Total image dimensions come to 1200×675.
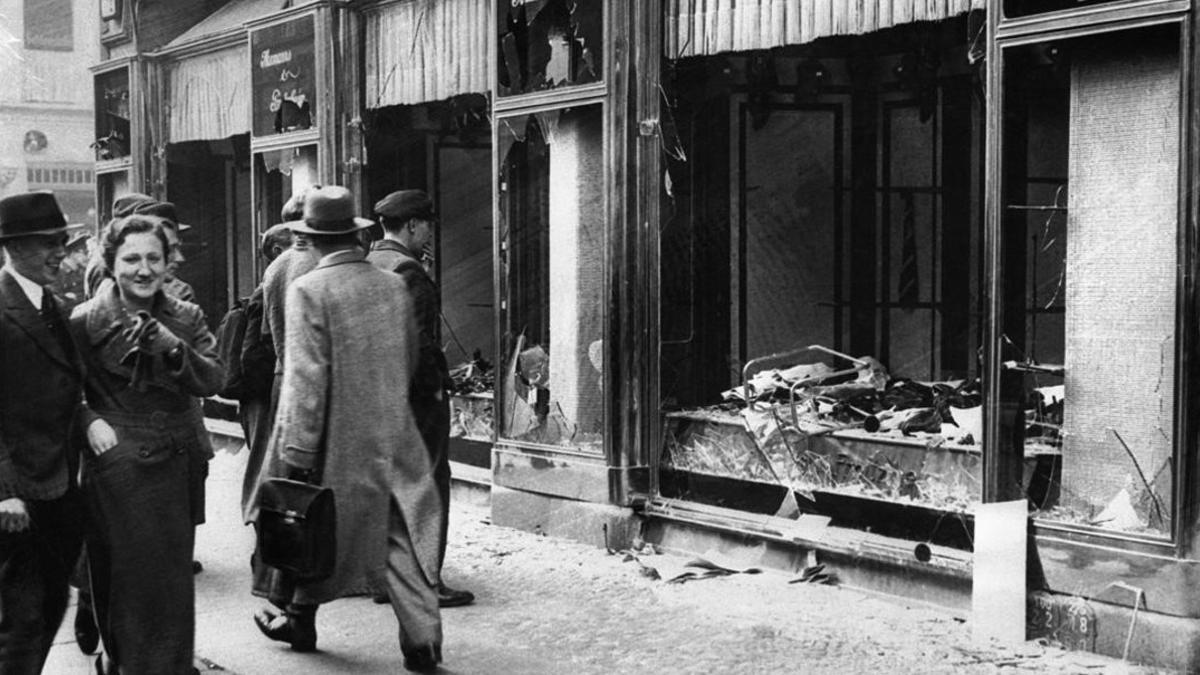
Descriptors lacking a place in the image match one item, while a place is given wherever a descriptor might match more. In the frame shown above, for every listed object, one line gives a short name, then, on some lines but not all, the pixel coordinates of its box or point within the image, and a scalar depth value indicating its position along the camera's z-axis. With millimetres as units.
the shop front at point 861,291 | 6000
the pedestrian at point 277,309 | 6512
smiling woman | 4930
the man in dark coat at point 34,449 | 4891
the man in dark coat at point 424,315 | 6820
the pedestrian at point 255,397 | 7367
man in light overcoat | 5844
